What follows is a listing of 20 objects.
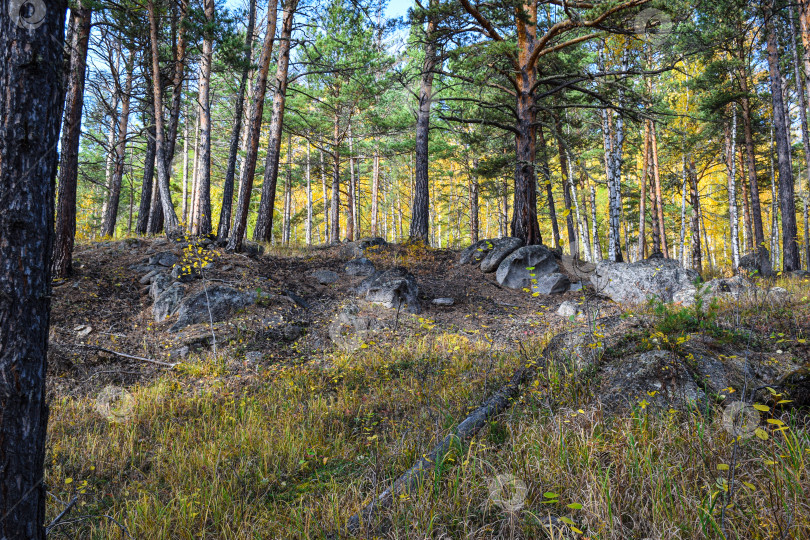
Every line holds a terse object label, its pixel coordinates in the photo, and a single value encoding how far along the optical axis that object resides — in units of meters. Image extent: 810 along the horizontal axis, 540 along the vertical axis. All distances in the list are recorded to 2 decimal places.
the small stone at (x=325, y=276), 9.92
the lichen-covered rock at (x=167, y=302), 7.24
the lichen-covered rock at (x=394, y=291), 8.48
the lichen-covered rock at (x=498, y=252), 11.10
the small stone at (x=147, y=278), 8.23
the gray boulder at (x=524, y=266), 10.55
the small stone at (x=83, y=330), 6.23
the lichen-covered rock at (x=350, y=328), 6.87
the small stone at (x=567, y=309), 8.05
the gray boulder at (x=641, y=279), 9.38
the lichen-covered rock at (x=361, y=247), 11.91
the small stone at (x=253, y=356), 6.21
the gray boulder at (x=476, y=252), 11.69
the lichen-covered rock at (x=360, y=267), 10.21
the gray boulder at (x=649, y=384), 3.19
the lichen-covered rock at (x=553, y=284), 10.16
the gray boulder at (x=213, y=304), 7.06
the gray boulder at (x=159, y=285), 7.73
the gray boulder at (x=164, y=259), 8.82
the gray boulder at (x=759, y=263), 12.79
